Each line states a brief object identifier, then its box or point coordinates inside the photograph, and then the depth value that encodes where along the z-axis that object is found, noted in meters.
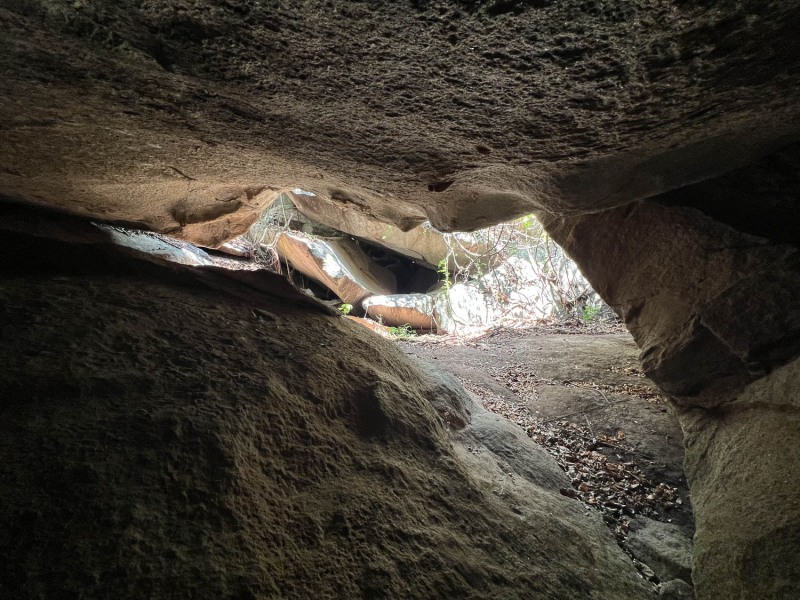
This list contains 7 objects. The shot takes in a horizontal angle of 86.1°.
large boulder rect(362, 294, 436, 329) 9.87
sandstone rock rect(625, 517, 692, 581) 2.24
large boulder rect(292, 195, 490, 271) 10.14
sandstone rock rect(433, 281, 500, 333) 9.73
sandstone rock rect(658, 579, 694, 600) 2.10
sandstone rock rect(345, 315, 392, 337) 8.84
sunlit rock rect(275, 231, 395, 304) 9.90
